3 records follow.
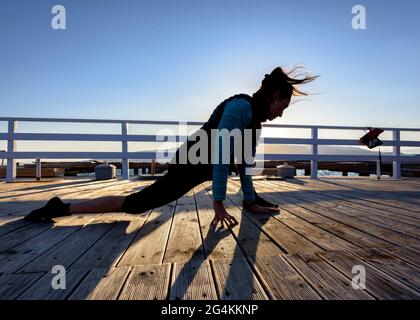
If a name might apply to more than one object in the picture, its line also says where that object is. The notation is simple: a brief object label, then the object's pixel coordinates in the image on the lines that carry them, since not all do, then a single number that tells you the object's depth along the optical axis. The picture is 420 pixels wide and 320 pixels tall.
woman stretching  2.08
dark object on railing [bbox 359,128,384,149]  7.91
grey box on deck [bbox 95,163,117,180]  6.51
